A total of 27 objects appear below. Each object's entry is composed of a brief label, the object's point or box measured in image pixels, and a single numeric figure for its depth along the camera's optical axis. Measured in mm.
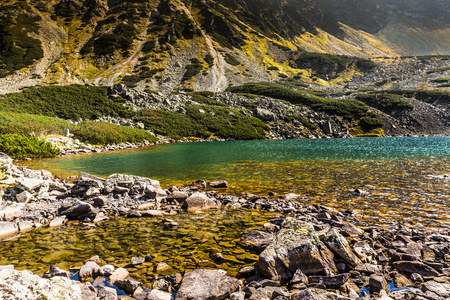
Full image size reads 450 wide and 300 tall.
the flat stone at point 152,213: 11477
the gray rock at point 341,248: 6523
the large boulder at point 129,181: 15105
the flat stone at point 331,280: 5664
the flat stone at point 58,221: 10283
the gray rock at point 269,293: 5188
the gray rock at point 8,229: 9173
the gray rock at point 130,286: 5586
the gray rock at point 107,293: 5184
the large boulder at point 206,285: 5340
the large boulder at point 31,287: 3668
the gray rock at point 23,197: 12312
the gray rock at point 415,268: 6031
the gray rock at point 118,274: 6095
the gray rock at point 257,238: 7914
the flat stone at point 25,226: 9656
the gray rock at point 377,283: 5517
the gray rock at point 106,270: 6336
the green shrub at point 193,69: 129625
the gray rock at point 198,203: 12570
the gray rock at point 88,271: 6191
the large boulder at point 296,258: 6152
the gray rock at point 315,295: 4590
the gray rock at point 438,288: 5097
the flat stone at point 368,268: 6188
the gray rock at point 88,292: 4973
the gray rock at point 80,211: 11086
